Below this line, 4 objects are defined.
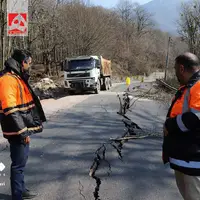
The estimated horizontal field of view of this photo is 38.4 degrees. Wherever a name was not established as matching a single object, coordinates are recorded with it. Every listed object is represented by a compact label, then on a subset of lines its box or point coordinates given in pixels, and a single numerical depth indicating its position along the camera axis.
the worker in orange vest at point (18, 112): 2.96
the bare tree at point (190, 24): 28.58
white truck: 19.06
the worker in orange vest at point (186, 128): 2.15
